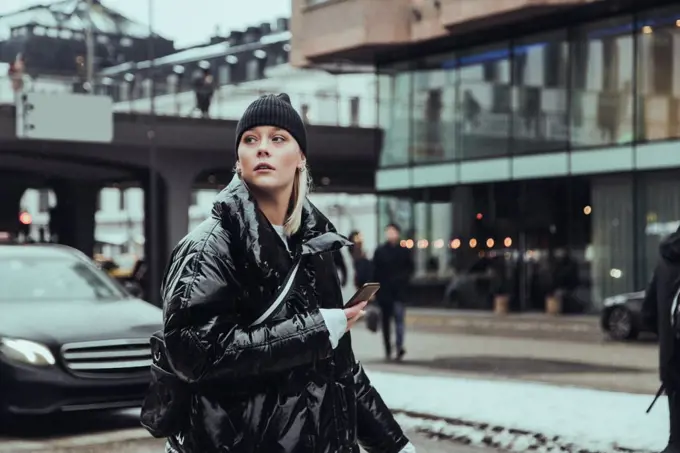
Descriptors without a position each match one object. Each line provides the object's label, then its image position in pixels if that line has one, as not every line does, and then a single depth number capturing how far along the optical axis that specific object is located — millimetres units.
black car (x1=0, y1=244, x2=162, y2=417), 8844
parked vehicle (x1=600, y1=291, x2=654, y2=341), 20156
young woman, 2760
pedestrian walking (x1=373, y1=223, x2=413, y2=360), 16125
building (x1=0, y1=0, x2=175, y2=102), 28141
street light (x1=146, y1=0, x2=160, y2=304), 28031
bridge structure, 31156
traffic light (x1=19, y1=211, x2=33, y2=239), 30198
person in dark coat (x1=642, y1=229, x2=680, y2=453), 6535
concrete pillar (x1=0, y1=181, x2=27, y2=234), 43031
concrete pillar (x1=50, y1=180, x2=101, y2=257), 40969
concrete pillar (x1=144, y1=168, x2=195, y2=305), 34719
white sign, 22000
